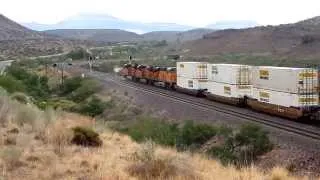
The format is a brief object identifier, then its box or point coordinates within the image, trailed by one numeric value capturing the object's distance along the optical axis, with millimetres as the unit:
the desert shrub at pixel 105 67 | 124612
